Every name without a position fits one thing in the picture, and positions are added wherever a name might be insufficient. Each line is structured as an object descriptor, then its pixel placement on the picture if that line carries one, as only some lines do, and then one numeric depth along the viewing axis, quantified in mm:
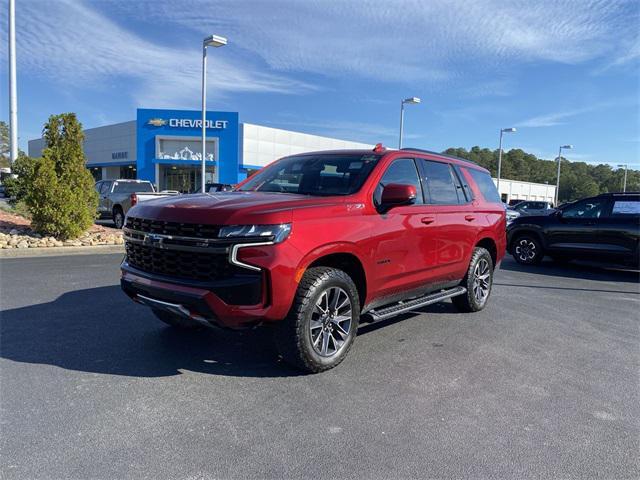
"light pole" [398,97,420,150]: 23653
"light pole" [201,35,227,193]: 17094
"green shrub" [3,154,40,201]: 11023
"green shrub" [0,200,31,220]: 14028
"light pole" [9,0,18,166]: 13898
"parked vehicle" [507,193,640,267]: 9758
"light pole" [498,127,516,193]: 33981
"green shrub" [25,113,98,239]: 10812
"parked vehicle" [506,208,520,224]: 26092
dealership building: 36469
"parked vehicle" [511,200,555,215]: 29662
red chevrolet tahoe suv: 3525
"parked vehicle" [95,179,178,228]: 16188
